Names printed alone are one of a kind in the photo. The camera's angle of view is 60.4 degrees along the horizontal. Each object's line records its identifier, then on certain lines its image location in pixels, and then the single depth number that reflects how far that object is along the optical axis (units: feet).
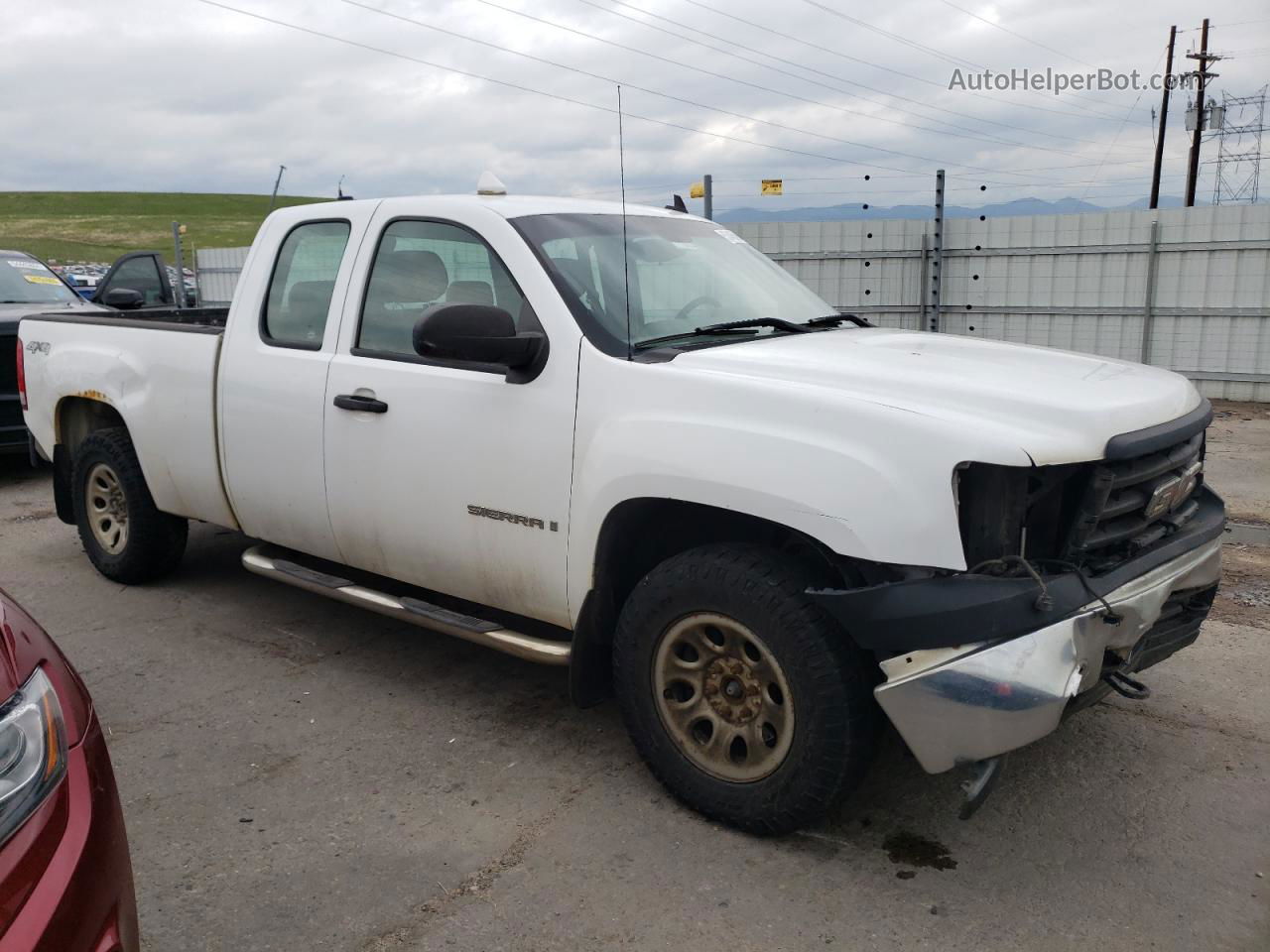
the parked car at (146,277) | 37.37
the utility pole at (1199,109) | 97.04
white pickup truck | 8.95
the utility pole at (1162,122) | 102.01
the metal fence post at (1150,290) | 43.29
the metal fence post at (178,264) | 62.75
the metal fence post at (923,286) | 47.91
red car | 5.56
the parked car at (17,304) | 27.20
